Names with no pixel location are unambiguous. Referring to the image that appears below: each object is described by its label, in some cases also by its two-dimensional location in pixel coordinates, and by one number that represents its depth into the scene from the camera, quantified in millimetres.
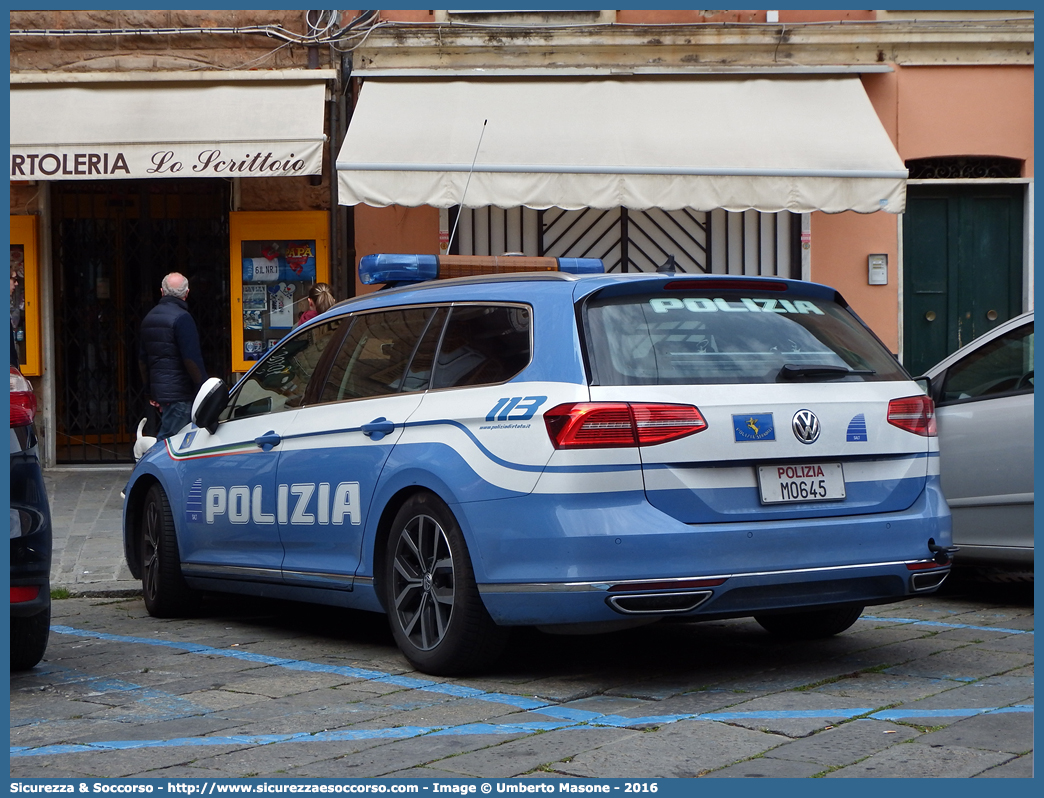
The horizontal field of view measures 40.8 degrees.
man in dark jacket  11742
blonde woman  12734
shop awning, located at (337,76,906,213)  12117
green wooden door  14414
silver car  7102
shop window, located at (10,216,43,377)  13856
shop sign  12320
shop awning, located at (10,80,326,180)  12391
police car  5035
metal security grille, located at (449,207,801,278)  14352
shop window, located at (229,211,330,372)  13906
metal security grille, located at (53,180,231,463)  14203
